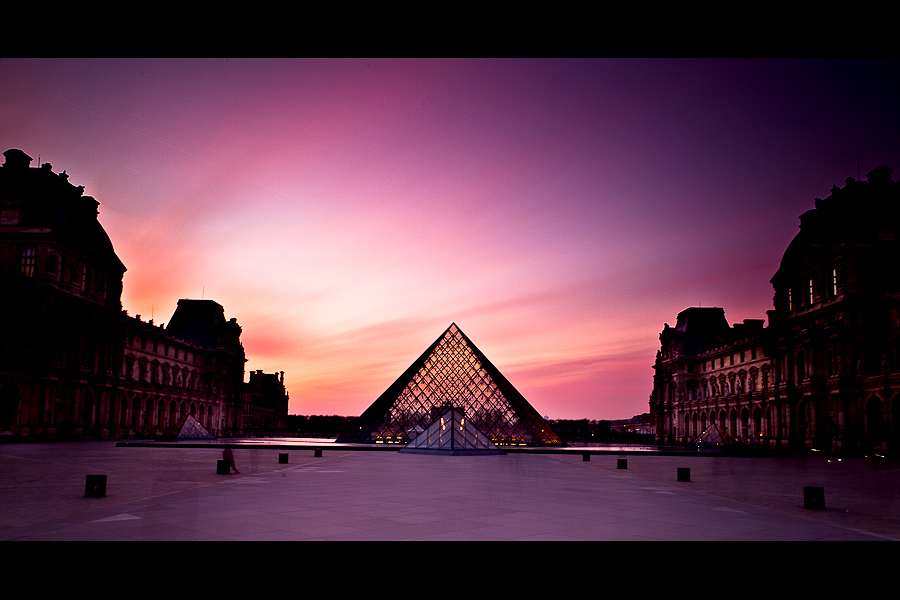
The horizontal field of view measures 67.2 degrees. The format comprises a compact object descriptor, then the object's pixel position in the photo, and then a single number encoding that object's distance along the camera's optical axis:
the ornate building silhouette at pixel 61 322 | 37.59
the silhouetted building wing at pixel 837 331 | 36.84
